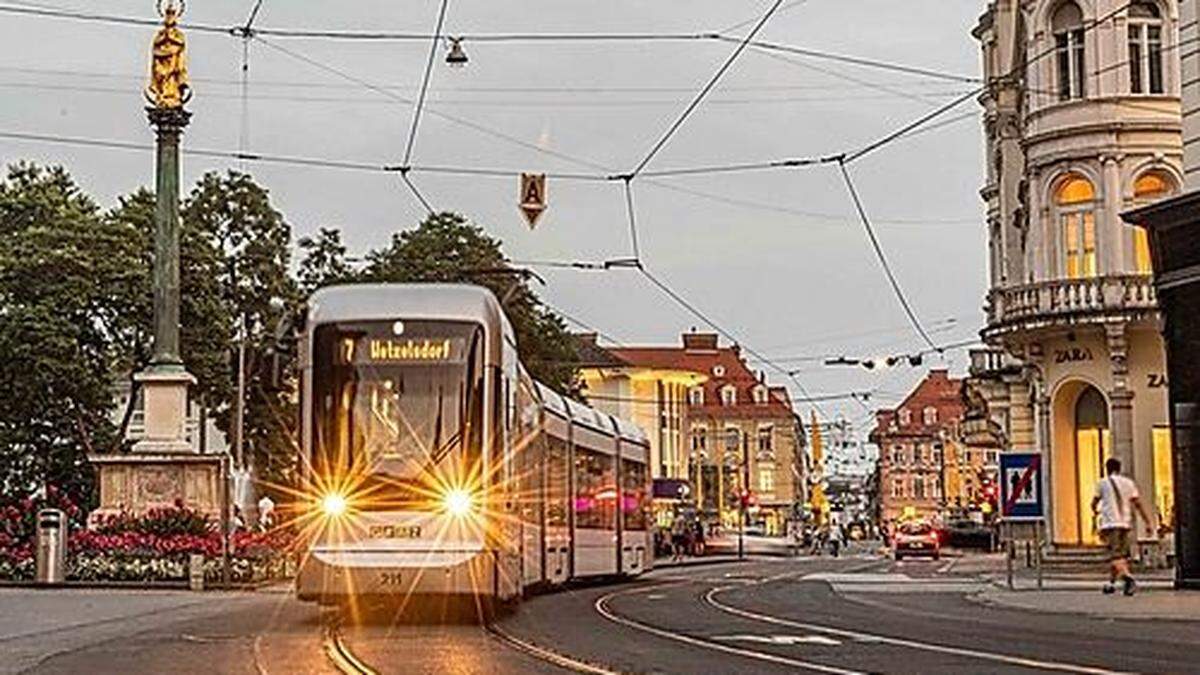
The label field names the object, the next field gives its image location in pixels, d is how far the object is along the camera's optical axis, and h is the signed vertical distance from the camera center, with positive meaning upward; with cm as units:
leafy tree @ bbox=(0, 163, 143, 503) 6819 +605
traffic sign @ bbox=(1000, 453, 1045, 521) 3347 +61
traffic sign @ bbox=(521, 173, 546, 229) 3800 +585
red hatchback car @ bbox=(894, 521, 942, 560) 7100 -74
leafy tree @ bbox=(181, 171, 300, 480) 7338 +930
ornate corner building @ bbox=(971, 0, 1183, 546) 4634 +622
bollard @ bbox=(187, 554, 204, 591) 4066 -89
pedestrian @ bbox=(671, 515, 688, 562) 7992 -69
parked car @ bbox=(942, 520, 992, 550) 8675 -64
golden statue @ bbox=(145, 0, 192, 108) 4838 +1037
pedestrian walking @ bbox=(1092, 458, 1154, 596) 3012 +11
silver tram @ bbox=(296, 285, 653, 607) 2400 +94
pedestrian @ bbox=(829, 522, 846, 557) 8935 -85
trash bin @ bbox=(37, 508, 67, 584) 4122 -40
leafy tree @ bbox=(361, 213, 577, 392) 7344 +894
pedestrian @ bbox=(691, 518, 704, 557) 8244 -74
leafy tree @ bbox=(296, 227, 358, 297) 7800 +981
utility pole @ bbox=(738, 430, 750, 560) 8181 +16
